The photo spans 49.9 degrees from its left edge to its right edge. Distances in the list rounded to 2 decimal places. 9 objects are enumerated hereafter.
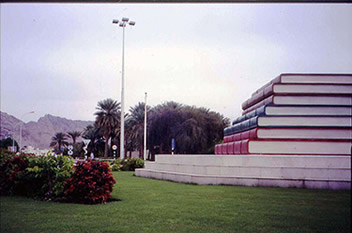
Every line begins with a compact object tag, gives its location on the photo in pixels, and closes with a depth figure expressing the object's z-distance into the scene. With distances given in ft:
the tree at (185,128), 133.69
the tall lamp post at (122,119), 75.34
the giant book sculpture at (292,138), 32.30
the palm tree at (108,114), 119.96
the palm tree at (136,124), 150.57
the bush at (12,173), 32.76
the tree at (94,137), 171.73
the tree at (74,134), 212.64
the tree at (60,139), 223.51
